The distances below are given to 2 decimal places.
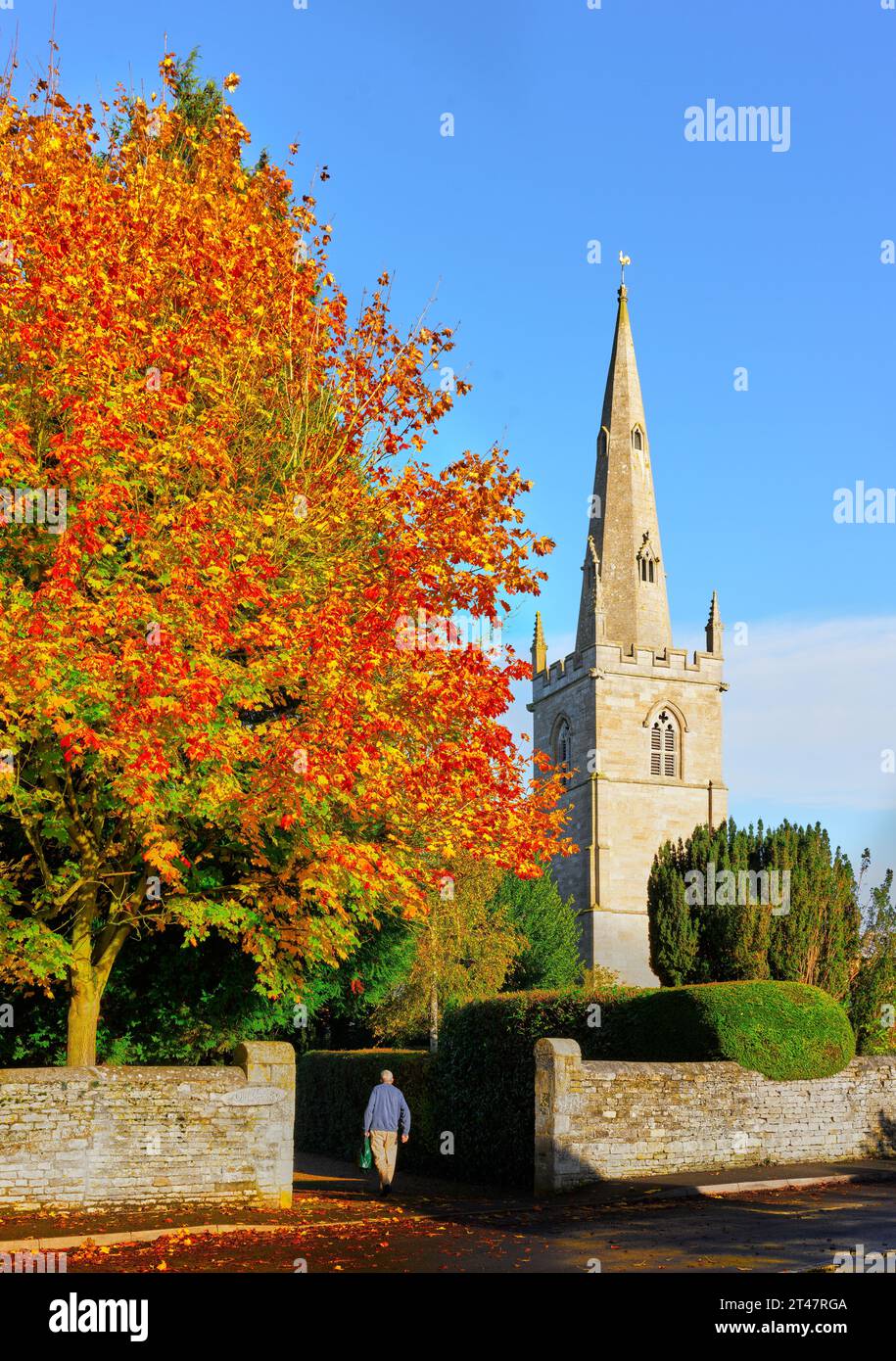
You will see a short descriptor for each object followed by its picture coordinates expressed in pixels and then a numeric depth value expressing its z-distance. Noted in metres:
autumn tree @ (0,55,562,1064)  13.76
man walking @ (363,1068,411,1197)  17.86
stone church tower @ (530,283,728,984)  63.25
